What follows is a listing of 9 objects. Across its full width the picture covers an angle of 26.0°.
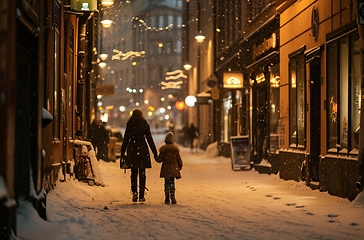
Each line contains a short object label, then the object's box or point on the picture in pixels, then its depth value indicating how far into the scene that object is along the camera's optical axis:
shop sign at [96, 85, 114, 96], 40.56
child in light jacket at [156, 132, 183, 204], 15.94
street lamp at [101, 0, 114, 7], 26.61
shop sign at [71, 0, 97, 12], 21.98
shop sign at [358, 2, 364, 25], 13.96
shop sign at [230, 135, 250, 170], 28.42
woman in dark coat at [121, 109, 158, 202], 16.30
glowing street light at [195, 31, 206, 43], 41.94
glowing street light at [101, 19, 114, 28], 33.55
